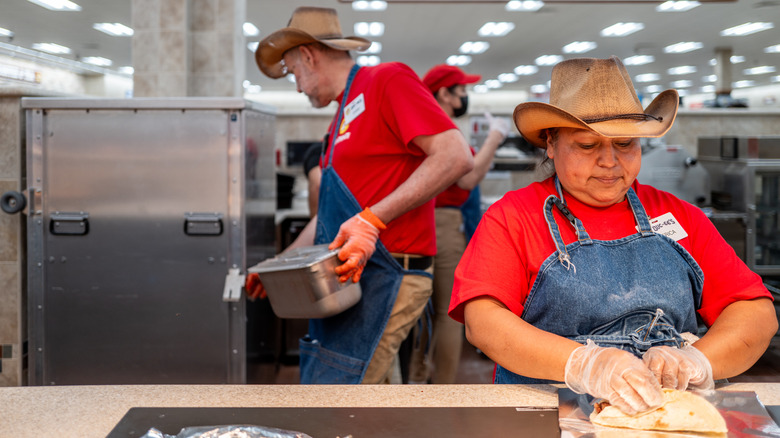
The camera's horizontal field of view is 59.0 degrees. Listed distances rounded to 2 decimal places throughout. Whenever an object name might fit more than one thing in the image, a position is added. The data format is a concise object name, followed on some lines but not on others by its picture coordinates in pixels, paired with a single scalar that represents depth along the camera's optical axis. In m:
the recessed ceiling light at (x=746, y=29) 12.36
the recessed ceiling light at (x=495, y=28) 12.48
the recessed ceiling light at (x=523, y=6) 10.02
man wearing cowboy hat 2.09
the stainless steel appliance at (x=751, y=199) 4.79
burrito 1.13
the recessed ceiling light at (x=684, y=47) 14.49
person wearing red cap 3.53
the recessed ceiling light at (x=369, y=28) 12.45
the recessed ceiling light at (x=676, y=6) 10.02
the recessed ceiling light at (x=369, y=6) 10.61
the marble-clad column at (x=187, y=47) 3.48
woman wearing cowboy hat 1.40
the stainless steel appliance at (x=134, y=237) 2.56
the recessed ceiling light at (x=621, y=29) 12.30
